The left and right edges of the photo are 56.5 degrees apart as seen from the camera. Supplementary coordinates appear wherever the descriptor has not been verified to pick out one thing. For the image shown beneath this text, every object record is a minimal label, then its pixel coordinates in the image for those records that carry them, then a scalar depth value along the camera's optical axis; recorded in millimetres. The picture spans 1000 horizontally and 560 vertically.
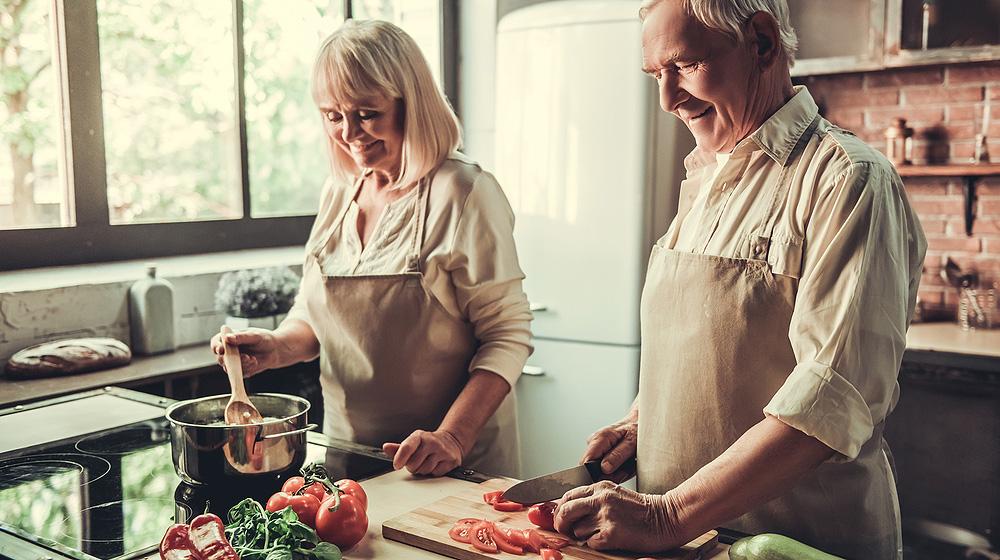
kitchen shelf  3059
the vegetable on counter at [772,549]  1079
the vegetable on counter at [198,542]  1050
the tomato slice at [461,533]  1180
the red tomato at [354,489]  1222
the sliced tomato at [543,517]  1224
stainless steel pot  1310
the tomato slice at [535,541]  1158
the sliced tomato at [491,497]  1310
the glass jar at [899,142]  3281
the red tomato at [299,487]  1233
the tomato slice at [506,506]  1286
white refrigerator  2994
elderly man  1116
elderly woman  1730
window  2592
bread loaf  2275
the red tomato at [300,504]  1188
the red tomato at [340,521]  1158
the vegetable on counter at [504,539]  1156
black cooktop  1228
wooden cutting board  1145
